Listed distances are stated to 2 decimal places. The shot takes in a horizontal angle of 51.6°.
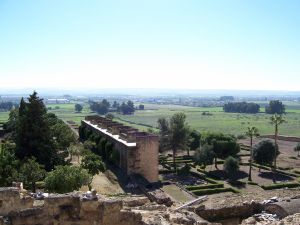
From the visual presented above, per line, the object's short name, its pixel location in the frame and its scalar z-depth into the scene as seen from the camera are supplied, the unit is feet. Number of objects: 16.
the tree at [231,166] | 120.42
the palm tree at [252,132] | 128.53
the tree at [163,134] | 138.77
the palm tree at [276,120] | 125.18
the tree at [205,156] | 127.31
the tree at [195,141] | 160.73
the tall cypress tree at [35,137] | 97.73
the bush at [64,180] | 69.47
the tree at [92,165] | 90.60
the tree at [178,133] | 135.74
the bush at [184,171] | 122.72
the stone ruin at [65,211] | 41.25
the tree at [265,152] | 129.71
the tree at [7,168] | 73.52
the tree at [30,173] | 73.81
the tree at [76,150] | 115.63
